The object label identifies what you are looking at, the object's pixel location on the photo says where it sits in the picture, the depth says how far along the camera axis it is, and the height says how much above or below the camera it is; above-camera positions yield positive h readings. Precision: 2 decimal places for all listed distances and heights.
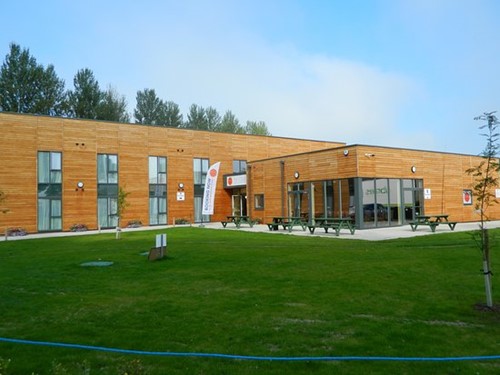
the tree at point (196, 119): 63.12 +13.10
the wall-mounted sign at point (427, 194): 25.77 +0.71
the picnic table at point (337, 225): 19.66 -0.78
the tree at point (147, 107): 57.30 +13.47
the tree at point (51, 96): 43.53 +11.76
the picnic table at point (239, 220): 26.28 -0.66
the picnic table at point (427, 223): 19.80 -0.78
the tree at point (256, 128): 67.00 +12.30
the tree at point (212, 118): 64.25 +13.33
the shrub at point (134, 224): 29.44 -0.81
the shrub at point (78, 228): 27.38 -0.93
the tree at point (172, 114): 58.69 +12.86
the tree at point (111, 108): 47.72 +11.64
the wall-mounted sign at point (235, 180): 31.69 +2.15
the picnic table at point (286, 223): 22.52 -0.73
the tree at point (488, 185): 6.21 +0.31
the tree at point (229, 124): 65.06 +12.65
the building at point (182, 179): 23.86 +1.90
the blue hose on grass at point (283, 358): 4.22 -1.44
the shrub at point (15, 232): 25.23 -1.02
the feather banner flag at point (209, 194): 27.70 +1.01
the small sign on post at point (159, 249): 11.67 -1.02
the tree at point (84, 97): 46.53 +12.15
